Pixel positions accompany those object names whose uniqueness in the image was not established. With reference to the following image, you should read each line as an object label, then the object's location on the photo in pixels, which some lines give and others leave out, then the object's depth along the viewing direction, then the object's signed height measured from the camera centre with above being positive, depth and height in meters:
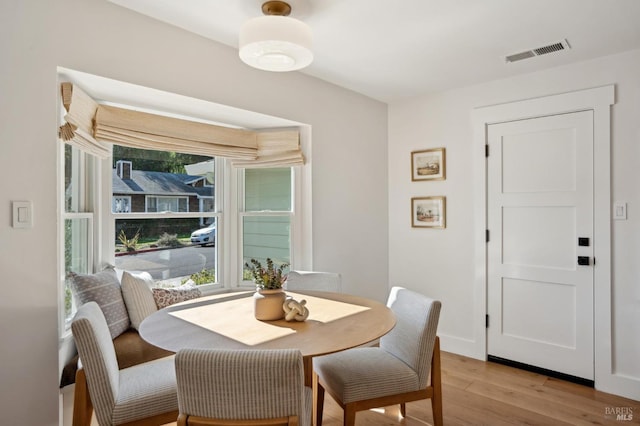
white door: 2.86 -0.26
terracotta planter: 1.82 -0.46
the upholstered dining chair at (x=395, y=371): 1.82 -0.82
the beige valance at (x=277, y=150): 3.10 +0.52
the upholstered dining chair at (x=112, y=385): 1.49 -0.79
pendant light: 1.71 +0.79
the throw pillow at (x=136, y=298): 2.27 -0.54
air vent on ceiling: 2.54 +1.14
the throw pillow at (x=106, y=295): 2.06 -0.47
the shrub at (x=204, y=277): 3.02 -0.54
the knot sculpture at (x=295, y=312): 1.79 -0.48
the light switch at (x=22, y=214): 1.74 -0.01
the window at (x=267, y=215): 3.28 -0.03
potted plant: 1.83 -0.42
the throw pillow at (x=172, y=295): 2.42 -0.56
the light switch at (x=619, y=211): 2.68 +0.00
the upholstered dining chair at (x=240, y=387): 1.17 -0.56
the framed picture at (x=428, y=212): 3.56 -0.01
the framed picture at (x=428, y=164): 3.56 +0.46
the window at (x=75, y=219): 2.19 -0.04
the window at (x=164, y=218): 2.64 -0.04
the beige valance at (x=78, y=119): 1.91 +0.51
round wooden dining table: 1.50 -0.53
